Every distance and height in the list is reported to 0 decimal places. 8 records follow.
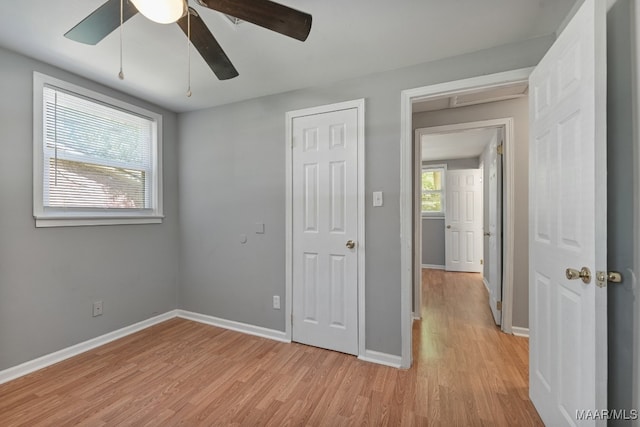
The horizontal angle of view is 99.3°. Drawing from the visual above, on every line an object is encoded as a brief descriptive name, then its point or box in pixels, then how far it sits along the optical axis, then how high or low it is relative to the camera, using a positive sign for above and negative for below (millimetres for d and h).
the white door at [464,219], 5539 -109
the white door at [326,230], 2346 -145
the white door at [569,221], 1085 -37
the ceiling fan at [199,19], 1011 +830
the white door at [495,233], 2957 -233
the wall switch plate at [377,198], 2234 +129
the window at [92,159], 2150 +503
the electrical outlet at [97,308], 2451 -861
